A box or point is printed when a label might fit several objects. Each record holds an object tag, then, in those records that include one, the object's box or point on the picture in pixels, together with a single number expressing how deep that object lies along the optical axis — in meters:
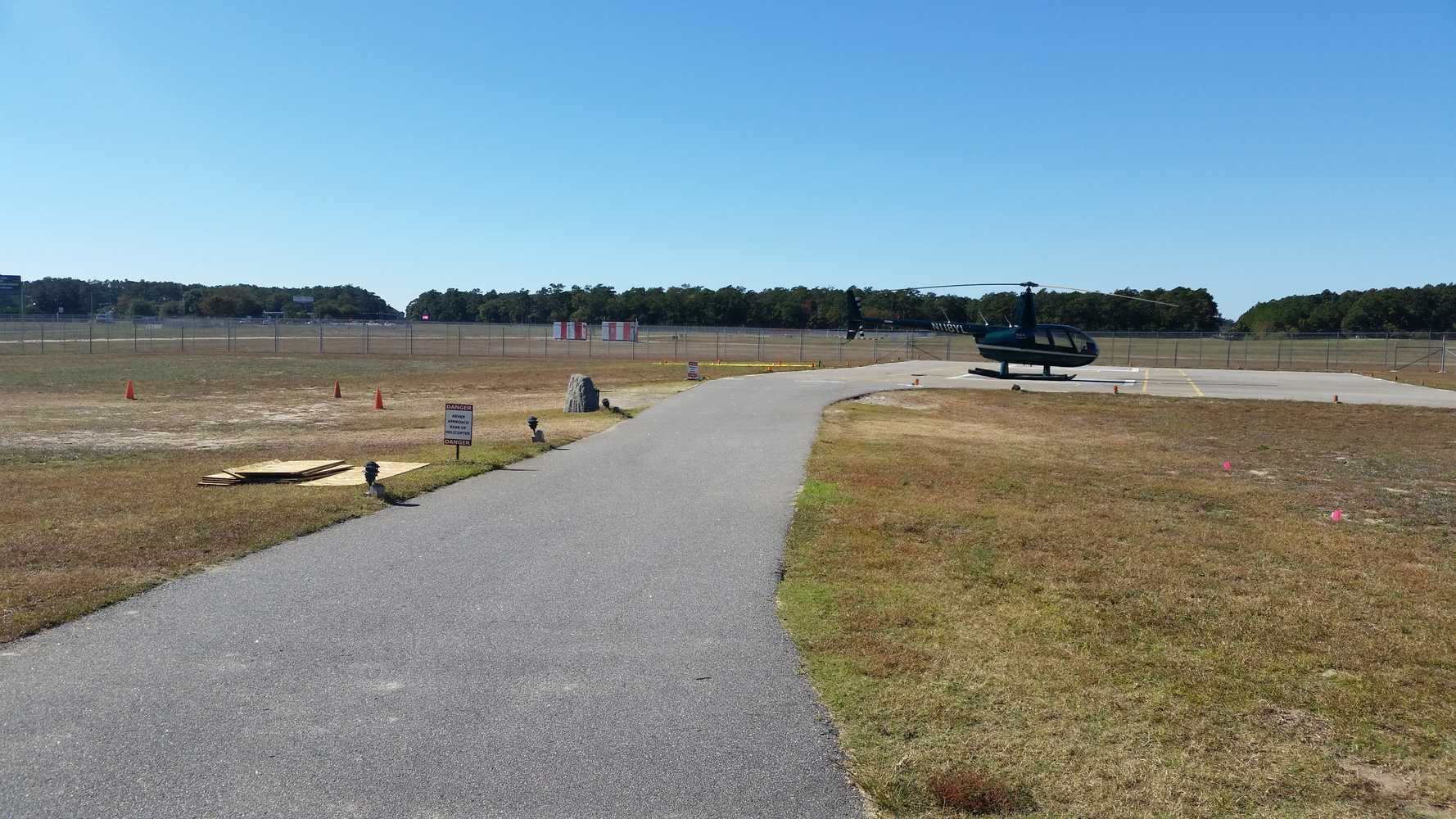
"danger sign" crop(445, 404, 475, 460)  15.12
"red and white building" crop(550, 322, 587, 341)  80.31
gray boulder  24.42
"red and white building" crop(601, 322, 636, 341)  79.38
